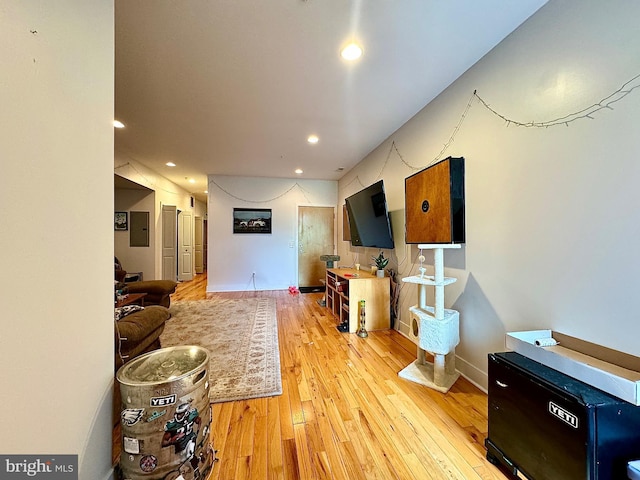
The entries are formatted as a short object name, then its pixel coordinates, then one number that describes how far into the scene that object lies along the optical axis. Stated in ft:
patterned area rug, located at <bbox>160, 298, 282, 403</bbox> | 6.59
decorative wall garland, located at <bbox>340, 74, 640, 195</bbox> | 3.88
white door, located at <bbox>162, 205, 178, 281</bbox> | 20.20
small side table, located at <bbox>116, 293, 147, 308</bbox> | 9.34
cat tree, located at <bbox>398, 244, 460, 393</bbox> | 6.36
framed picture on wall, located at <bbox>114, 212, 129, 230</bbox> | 17.33
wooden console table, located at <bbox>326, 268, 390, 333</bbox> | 10.57
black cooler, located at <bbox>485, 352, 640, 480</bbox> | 3.04
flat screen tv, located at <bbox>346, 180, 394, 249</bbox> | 10.37
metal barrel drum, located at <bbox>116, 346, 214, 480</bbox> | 3.43
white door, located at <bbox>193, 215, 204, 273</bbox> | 27.55
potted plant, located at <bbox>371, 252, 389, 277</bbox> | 10.96
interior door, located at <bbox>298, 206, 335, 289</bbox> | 19.57
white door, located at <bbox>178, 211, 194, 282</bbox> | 22.90
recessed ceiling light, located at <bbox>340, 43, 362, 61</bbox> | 5.83
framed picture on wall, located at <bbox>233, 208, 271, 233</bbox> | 18.62
